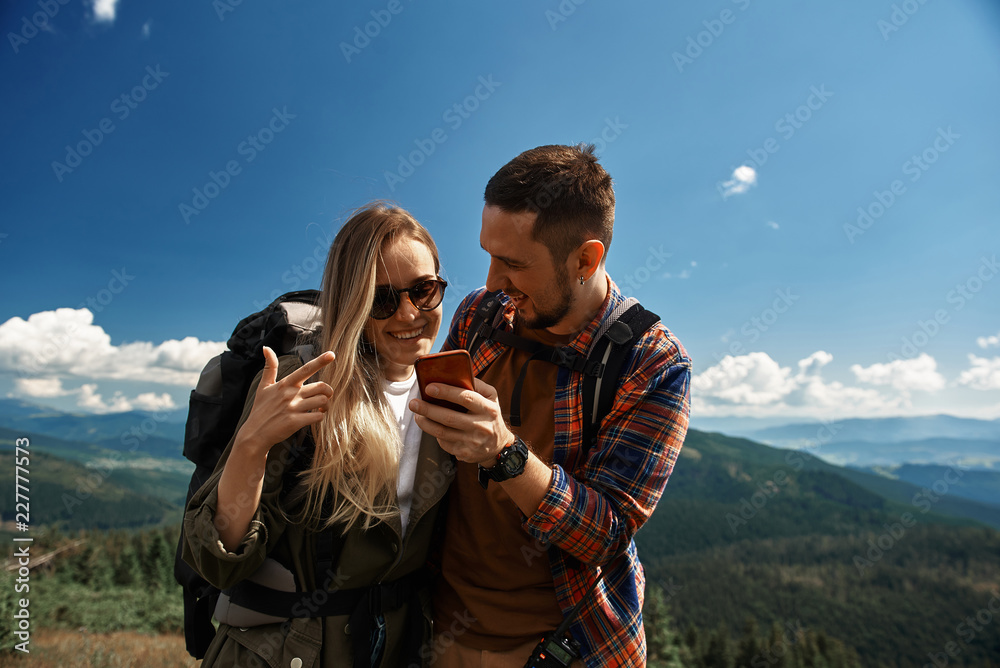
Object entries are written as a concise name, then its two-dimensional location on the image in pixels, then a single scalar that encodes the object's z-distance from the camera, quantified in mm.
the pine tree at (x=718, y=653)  46344
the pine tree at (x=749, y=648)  44656
